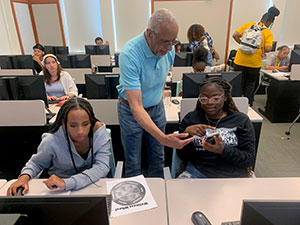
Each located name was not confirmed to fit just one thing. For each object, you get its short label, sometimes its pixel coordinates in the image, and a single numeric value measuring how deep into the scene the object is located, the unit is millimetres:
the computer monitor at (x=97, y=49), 5133
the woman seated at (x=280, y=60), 4266
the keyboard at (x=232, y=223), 947
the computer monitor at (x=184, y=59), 3604
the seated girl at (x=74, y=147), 1310
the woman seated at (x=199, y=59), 2604
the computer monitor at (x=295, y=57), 3557
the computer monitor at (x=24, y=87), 1975
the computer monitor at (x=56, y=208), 605
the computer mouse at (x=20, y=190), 1145
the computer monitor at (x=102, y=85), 2100
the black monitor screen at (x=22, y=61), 3686
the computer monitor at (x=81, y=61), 3672
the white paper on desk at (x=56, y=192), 1136
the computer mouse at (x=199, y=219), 943
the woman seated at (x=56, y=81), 2825
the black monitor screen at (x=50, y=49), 5047
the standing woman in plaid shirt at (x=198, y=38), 3516
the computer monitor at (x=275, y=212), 591
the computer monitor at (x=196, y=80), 1854
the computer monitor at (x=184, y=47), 5215
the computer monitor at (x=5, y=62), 3675
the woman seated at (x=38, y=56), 4445
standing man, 1284
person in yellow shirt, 3043
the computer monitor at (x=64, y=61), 3662
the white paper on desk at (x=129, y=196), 1052
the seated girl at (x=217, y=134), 1376
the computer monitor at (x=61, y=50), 5008
